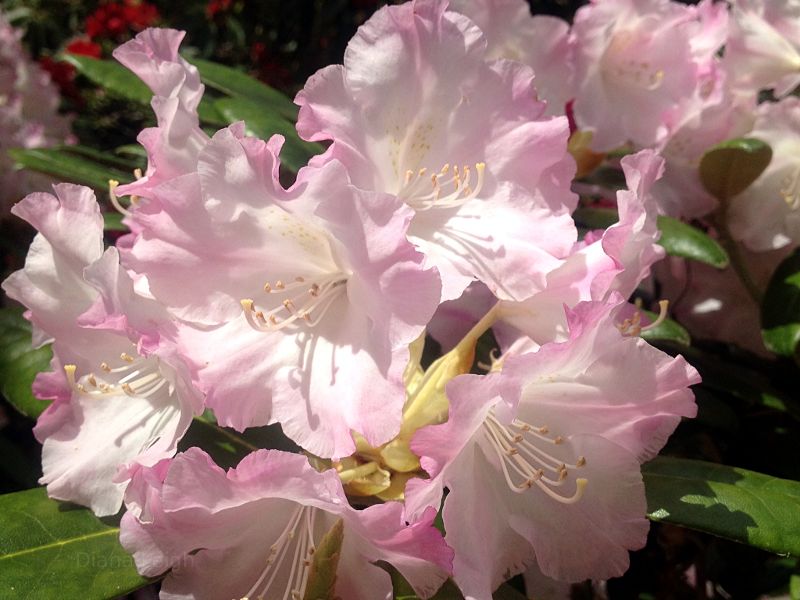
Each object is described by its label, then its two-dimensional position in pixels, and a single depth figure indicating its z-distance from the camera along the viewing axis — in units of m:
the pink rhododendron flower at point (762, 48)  0.28
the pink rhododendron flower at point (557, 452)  0.15
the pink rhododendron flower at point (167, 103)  0.17
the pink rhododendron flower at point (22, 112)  0.48
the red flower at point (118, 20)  0.84
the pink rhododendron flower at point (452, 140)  0.18
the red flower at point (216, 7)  0.89
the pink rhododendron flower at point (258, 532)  0.15
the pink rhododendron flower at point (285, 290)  0.15
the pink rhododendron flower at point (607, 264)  0.17
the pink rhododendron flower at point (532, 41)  0.26
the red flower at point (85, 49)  0.62
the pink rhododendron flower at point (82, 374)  0.18
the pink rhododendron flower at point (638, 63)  0.28
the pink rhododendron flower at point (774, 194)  0.28
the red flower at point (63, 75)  0.68
